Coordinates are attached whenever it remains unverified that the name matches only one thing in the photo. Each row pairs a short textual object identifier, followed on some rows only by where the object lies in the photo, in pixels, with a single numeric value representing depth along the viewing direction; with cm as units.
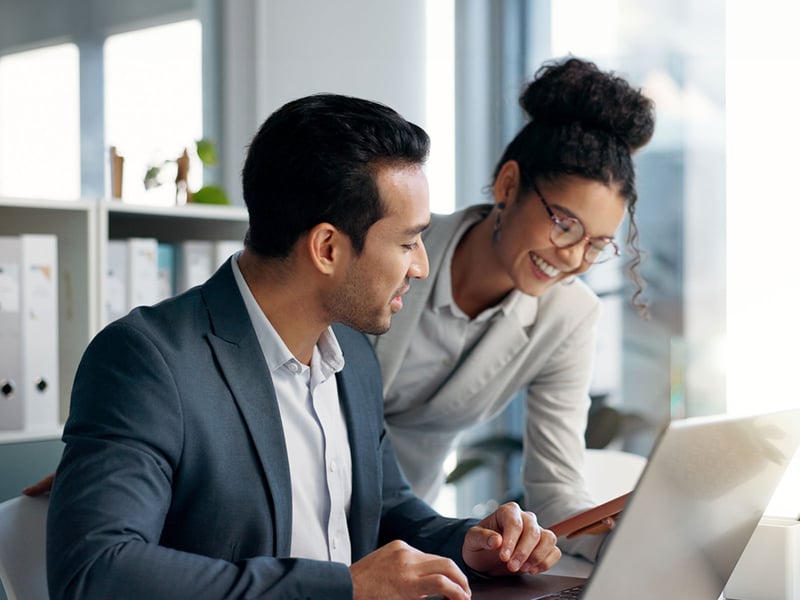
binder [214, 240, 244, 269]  267
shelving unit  239
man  109
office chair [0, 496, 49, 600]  125
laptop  90
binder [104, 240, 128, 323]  247
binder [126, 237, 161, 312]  250
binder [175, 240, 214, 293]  264
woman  181
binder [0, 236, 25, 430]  228
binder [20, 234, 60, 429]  230
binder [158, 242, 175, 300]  260
